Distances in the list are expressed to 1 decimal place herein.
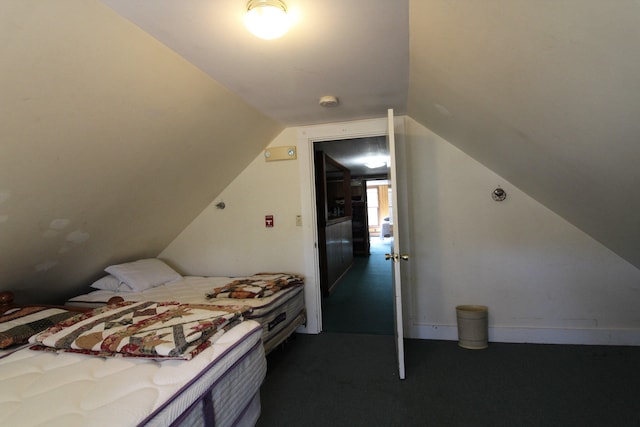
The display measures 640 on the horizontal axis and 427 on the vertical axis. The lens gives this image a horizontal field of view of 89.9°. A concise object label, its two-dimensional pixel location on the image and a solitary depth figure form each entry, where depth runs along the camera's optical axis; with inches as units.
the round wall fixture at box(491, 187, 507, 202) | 111.6
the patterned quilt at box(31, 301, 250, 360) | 54.1
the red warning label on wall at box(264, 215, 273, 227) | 132.4
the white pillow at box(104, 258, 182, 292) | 116.3
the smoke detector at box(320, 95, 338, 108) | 97.2
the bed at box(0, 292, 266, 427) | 41.5
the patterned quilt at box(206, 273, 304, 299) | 102.2
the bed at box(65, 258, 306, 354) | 99.7
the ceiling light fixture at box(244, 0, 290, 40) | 52.0
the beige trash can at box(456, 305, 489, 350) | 108.2
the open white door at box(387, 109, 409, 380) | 91.9
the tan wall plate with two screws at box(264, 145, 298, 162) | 128.6
